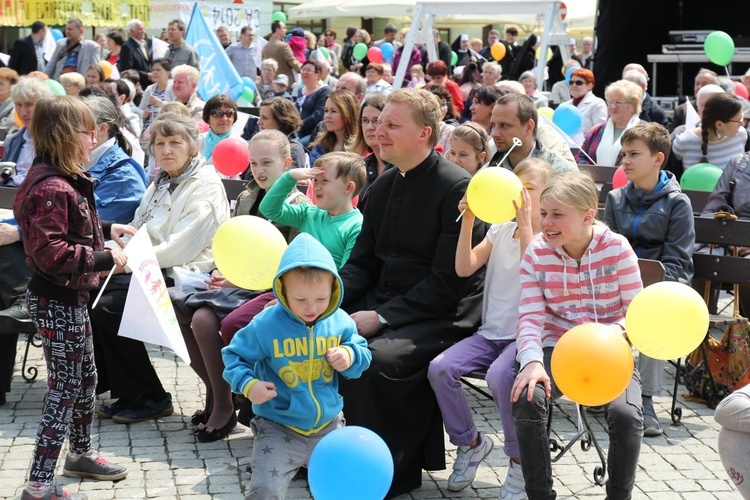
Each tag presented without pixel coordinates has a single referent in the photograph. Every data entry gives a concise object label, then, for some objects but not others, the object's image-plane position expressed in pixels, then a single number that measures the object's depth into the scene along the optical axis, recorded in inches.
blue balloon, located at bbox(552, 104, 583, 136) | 397.7
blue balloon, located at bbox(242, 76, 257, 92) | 605.0
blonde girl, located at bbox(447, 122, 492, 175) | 219.9
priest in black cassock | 177.3
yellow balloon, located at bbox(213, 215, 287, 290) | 176.4
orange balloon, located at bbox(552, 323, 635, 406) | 145.3
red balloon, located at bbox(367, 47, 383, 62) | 842.2
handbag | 228.8
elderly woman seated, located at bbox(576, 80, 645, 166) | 333.1
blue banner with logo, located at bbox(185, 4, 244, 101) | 484.4
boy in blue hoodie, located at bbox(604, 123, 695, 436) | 218.4
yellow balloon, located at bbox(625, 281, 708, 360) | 147.9
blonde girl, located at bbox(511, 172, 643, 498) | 158.1
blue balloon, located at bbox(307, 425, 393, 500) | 127.6
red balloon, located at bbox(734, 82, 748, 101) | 458.7
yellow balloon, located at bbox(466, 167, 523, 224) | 165.0
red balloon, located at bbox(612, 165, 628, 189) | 276.0
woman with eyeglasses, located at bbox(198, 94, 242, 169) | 333.1
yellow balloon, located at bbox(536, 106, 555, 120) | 385.5
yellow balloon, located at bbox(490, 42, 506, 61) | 833.5
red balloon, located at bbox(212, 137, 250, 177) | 292.4
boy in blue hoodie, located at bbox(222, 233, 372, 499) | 142.1
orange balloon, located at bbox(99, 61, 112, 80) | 568.4
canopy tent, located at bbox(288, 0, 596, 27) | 1036.5
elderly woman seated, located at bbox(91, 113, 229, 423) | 219.5
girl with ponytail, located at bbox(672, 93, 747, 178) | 307.6
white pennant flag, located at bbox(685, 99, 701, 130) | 349.1
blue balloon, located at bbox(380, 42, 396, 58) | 858.8
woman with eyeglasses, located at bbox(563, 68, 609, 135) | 421.1
